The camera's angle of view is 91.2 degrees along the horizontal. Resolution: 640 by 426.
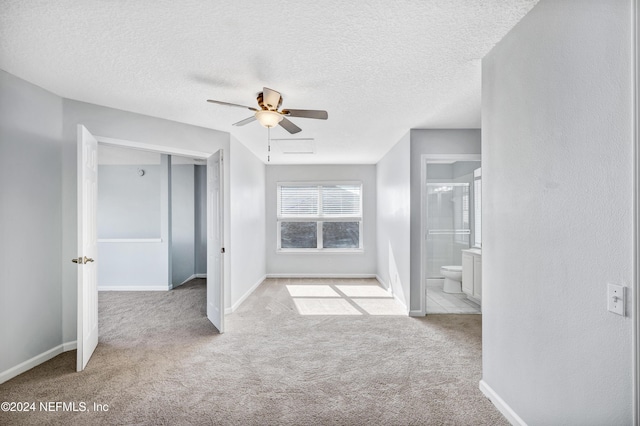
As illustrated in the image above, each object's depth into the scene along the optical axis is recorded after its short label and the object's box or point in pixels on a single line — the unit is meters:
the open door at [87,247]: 2.66
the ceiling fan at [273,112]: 2.60
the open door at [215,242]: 3.63
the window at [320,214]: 6.95
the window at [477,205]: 5.38
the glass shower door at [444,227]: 5.92
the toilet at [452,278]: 5.27
